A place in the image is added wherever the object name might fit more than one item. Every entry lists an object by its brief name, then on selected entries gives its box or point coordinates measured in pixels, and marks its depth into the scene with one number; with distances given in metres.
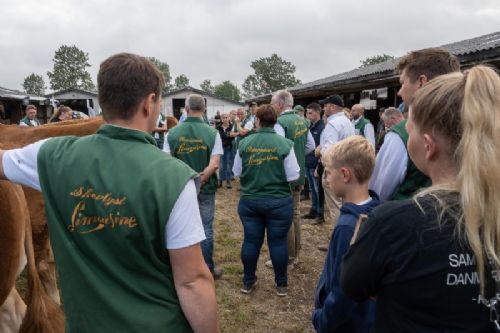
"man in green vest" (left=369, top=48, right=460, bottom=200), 2.43
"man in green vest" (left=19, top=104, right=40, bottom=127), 10.02
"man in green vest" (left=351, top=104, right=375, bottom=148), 8.06
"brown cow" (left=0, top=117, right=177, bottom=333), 2.59
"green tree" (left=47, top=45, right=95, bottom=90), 77.62
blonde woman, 1.10
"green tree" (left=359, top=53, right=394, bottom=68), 94.38
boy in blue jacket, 1.80
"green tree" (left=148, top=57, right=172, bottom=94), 97.41
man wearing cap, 5.78
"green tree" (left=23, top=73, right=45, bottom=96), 89.62
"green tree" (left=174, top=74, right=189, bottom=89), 105.06
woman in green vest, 4.40
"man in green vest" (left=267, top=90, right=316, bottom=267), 5.46
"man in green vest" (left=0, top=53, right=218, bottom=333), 1.49
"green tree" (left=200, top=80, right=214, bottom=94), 112.38
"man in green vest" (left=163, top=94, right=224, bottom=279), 4.77
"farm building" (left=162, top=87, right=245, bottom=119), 33.62
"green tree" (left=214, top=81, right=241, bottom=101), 104.69
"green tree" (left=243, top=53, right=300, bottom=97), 97.94
